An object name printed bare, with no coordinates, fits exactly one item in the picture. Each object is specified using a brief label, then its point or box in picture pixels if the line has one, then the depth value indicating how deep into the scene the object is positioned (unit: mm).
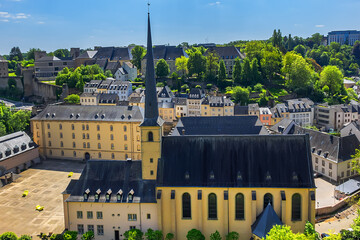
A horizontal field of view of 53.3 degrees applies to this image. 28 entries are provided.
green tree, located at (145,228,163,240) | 43616
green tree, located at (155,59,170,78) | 153000
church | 44469
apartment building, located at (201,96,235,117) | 112938
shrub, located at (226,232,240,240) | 43656
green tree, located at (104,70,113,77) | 156800
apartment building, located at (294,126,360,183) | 69375
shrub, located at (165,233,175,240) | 45031
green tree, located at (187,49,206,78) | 150488
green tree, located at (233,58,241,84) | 144750
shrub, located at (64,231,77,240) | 44172
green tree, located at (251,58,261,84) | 145238
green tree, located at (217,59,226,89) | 145250
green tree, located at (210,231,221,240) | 43281
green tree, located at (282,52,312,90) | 139750
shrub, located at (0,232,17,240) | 41719
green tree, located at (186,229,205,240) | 43312
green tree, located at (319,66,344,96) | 142750
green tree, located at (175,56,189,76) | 155500
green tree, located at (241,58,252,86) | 144125
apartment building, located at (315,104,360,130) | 116500
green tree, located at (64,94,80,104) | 126850
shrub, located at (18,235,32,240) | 42031
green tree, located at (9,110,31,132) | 100062
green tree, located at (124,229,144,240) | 43031
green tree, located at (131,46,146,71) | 173200
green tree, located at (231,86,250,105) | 126500
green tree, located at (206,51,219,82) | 149500
